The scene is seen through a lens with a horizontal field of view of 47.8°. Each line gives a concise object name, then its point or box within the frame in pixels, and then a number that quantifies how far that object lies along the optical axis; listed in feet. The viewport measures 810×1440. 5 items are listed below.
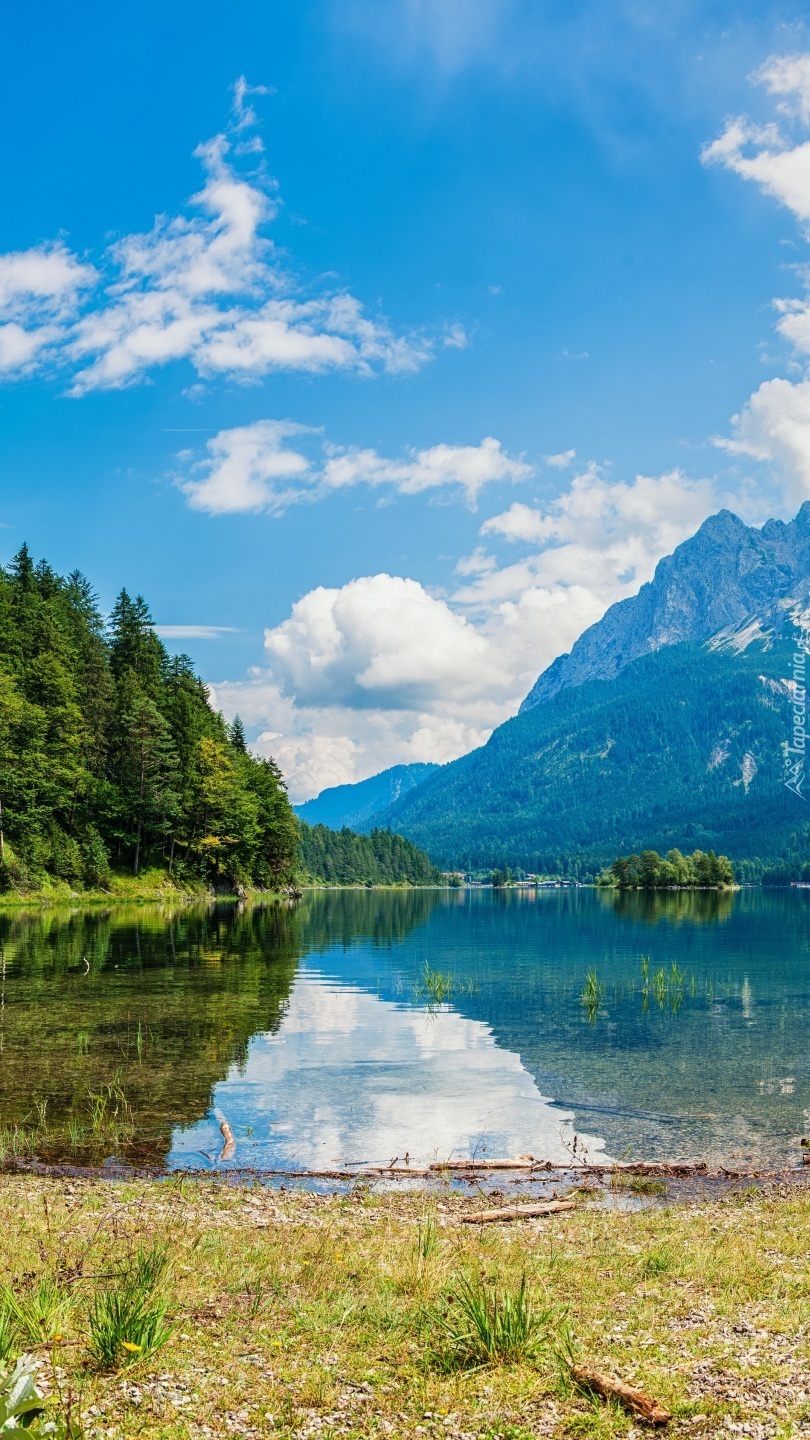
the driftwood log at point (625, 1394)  25.14
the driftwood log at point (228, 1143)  61.77
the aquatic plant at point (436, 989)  137.59
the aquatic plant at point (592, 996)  128.22
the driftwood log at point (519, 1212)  49.29
